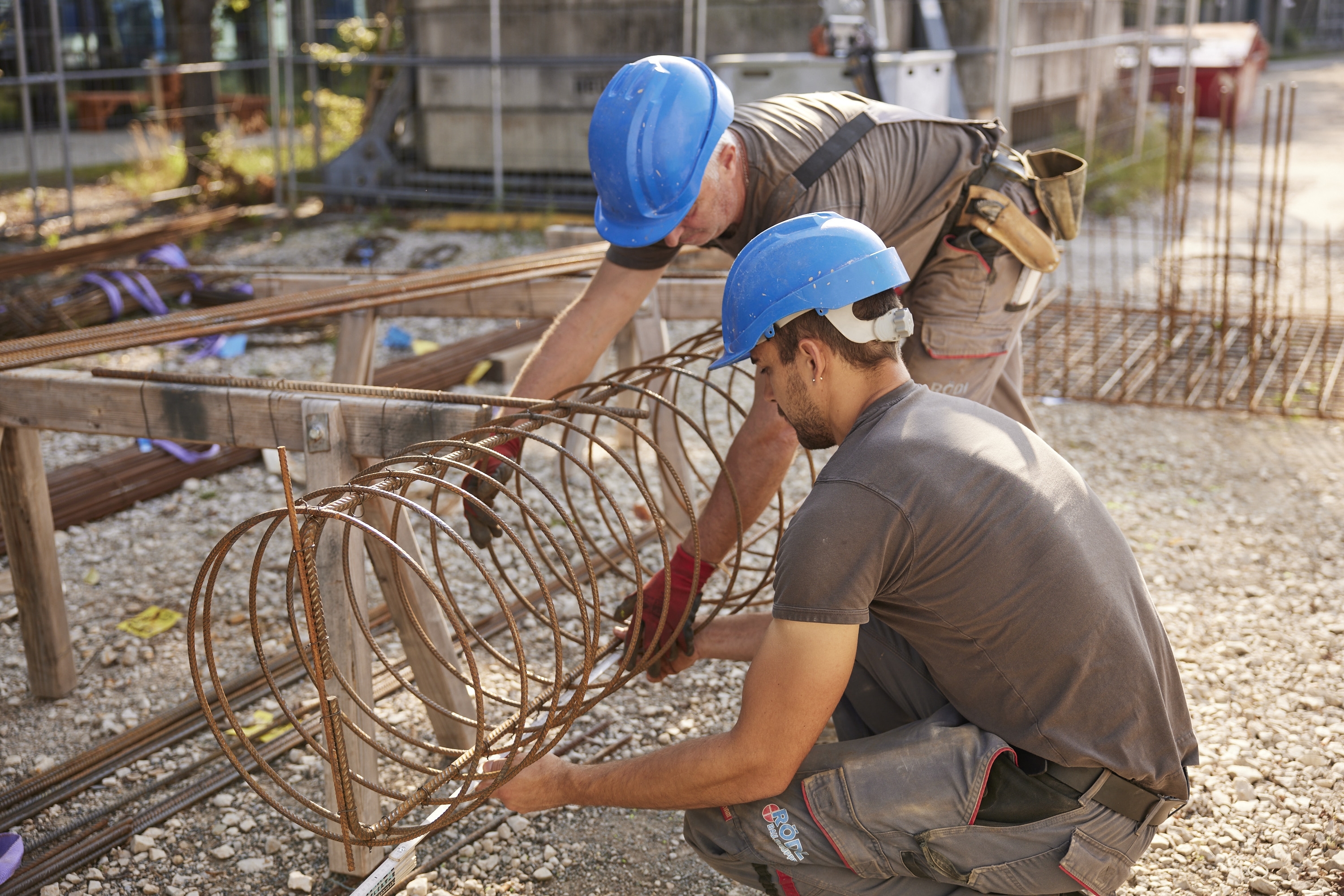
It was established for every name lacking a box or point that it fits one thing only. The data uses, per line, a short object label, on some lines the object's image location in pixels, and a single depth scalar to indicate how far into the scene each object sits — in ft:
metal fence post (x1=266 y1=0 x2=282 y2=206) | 34.68
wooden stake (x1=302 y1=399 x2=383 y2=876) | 8.06
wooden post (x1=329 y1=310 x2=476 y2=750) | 8.62
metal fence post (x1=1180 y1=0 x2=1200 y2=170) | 36.04
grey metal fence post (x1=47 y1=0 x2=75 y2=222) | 29.71
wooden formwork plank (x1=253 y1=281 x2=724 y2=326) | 13.53
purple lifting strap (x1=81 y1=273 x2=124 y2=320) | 22.08
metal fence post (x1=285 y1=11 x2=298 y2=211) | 34.14
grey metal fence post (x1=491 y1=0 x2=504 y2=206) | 32.55
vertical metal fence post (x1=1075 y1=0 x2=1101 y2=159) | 38.91
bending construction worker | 8.50
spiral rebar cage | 6.56
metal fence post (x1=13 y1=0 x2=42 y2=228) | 28.66
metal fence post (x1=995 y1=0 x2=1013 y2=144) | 30.42
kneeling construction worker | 6.27
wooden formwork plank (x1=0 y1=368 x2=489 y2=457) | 8.14
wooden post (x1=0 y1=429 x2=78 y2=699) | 10.47
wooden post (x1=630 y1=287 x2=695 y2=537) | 14.02
